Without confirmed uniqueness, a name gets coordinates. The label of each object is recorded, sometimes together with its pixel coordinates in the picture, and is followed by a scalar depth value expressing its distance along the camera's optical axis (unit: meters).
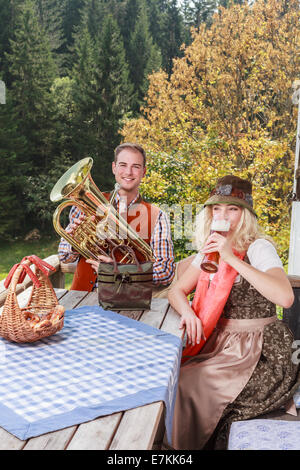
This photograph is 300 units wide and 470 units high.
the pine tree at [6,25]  10.36
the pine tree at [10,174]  9.63
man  2.07
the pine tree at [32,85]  10.15
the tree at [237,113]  4.89
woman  1.47
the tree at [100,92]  10.13
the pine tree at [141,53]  9.74
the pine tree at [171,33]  9.31
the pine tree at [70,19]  11.13
